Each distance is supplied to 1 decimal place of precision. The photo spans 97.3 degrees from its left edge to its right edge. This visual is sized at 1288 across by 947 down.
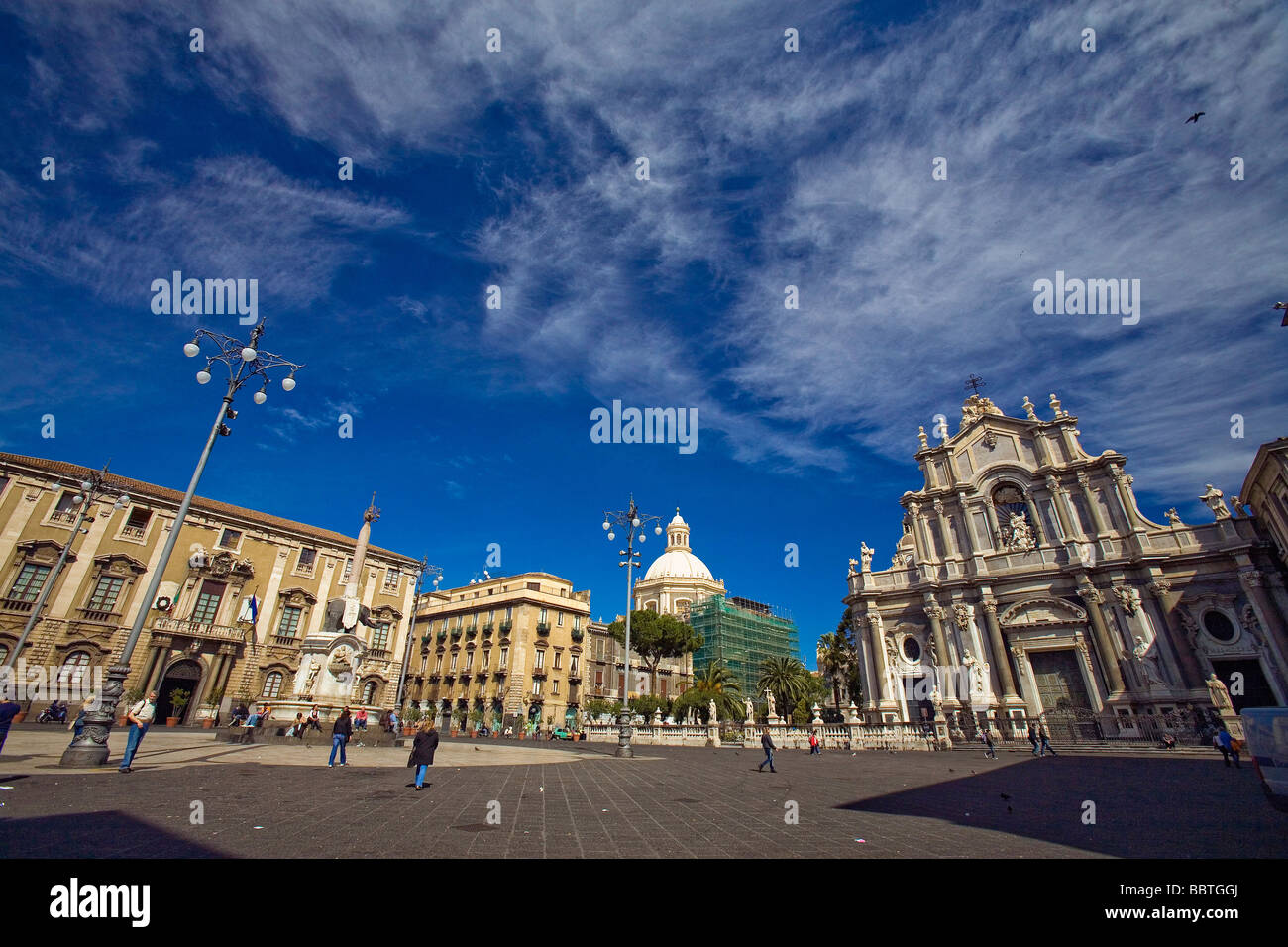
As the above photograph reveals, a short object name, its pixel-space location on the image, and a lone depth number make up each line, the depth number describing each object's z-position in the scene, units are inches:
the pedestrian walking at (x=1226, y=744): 630.5
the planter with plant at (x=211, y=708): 1277.1
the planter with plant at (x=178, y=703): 1261.1
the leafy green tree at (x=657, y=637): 2103.8
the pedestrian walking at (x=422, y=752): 368.2
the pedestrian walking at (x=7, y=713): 316.8
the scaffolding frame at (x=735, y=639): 2541.8
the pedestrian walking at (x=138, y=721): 376.2
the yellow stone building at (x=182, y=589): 1187.3
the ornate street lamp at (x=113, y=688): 388.8
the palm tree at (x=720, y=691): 1734.7
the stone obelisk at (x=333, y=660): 823.1
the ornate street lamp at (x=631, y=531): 824.3
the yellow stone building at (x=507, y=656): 1823.3
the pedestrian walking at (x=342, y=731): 498.7
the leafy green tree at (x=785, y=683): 1764.3
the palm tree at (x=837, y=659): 1973.4
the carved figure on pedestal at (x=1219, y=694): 878.4
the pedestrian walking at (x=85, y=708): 402.9
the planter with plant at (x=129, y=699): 1120.2
